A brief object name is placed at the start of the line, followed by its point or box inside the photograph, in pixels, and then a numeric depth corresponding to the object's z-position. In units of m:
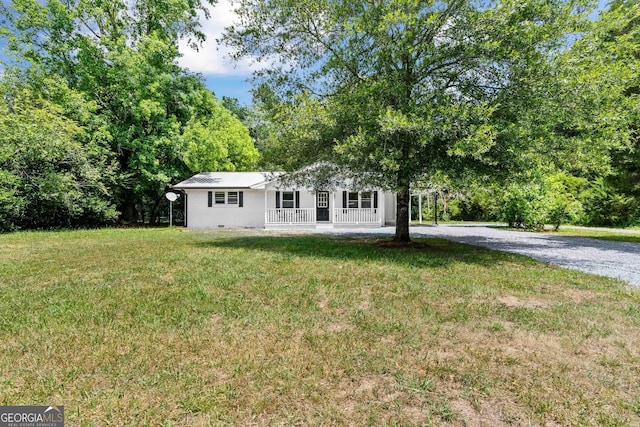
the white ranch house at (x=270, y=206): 18.55
